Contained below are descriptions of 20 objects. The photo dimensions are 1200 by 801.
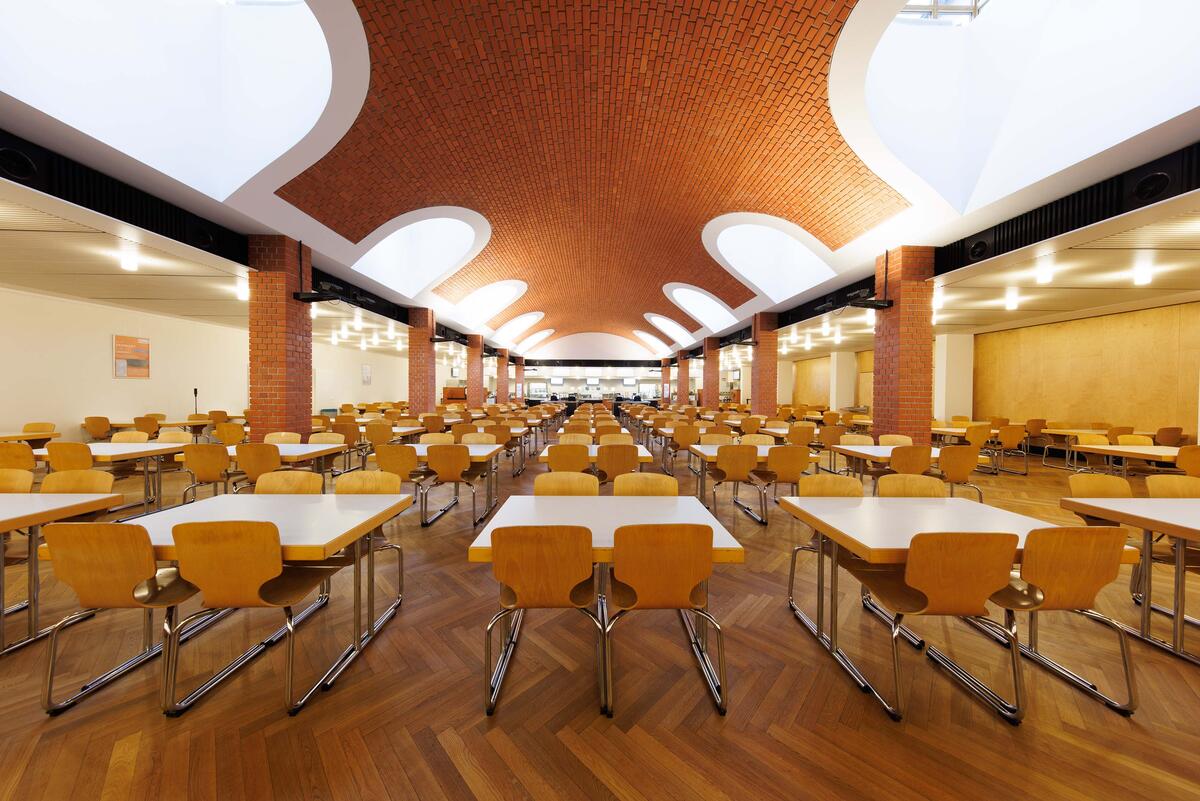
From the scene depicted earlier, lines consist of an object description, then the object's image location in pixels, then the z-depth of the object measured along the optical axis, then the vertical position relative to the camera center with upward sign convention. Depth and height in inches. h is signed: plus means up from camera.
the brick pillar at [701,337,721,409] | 693.3 +29.0
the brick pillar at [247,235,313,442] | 247.3 +30.8
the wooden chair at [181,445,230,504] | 192.5 -31.1
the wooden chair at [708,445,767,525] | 193.5 -28.3
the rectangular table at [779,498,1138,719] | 85.4 -27.3
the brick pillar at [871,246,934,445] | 265.7 +32.3
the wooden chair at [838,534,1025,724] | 78.4 -32.2
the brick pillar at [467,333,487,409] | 639.8 +31.2
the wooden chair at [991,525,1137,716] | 80.6 -30.7
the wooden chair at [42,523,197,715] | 78.5 -31.3
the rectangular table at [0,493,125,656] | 95.3 -28.0
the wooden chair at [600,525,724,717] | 79.9 -31.2
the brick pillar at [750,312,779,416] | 486.0 +33.1
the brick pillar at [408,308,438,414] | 464.8 +30.4
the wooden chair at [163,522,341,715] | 79.0 -32.0
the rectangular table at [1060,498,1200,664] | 95.4 -27.2
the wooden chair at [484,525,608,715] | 79.6 -31.4
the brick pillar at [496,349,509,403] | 853.8 +33.3
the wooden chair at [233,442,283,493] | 187.8 -28.6
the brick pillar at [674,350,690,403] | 884.6 +34.5
